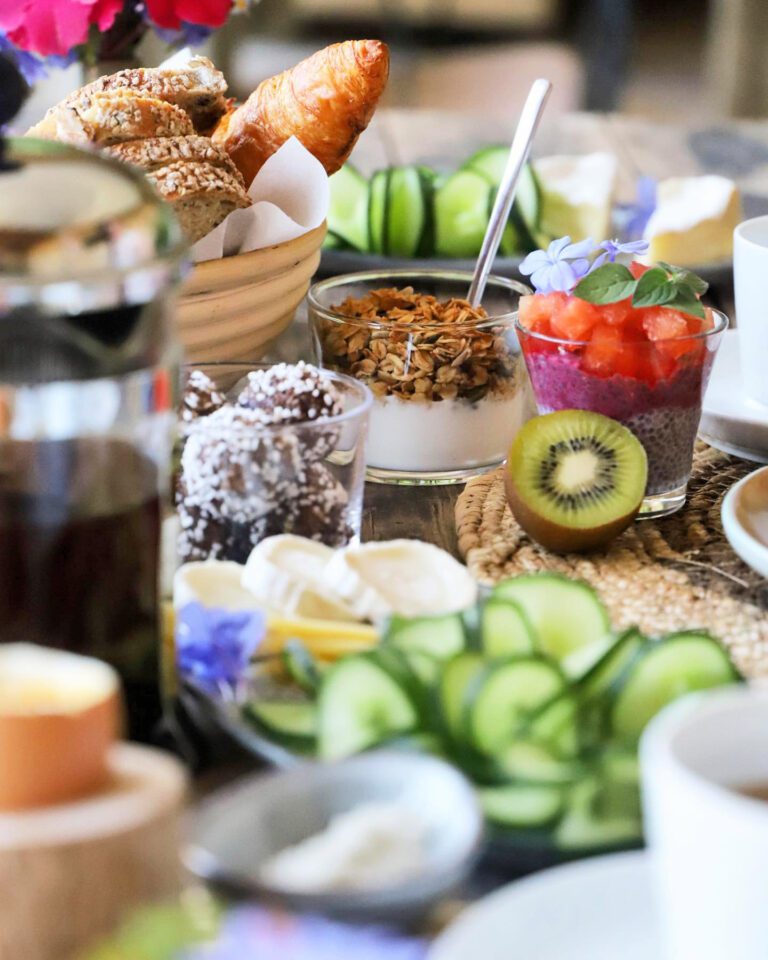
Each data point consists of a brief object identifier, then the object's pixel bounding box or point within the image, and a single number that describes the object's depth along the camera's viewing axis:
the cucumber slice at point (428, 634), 0.71
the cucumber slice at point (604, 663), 0.69
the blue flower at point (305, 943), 0.60
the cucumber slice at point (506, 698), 0.66
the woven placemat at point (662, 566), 0.83
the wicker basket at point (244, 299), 0.95
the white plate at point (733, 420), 0.97
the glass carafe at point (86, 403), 0.64
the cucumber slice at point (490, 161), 1.43
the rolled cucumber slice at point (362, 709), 0.67
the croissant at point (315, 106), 1.04
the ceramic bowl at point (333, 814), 0.60
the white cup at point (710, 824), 0.58
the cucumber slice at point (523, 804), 0.65
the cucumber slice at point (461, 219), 1.31
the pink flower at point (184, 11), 1.18
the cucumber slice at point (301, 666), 0.70
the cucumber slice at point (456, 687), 0.67
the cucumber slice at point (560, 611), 0.73
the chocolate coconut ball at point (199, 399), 0.86
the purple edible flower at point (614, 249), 0.94
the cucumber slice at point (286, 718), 0.69
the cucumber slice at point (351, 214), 1.33
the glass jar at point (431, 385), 0.96
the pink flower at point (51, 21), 1.13
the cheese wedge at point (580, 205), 1.38
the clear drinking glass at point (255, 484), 0.82
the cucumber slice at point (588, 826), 0.65
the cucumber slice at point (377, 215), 1.32
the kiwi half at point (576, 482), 0.89
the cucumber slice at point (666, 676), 0.68
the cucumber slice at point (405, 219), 1.32
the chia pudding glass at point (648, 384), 0.92
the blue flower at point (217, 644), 0.72
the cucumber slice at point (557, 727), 0.66
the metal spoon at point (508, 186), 1.04
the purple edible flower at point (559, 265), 0.93
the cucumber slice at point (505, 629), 0.71
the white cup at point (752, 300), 0.97
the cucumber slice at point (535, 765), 0.65
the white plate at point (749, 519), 0.83
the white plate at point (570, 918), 0.61
